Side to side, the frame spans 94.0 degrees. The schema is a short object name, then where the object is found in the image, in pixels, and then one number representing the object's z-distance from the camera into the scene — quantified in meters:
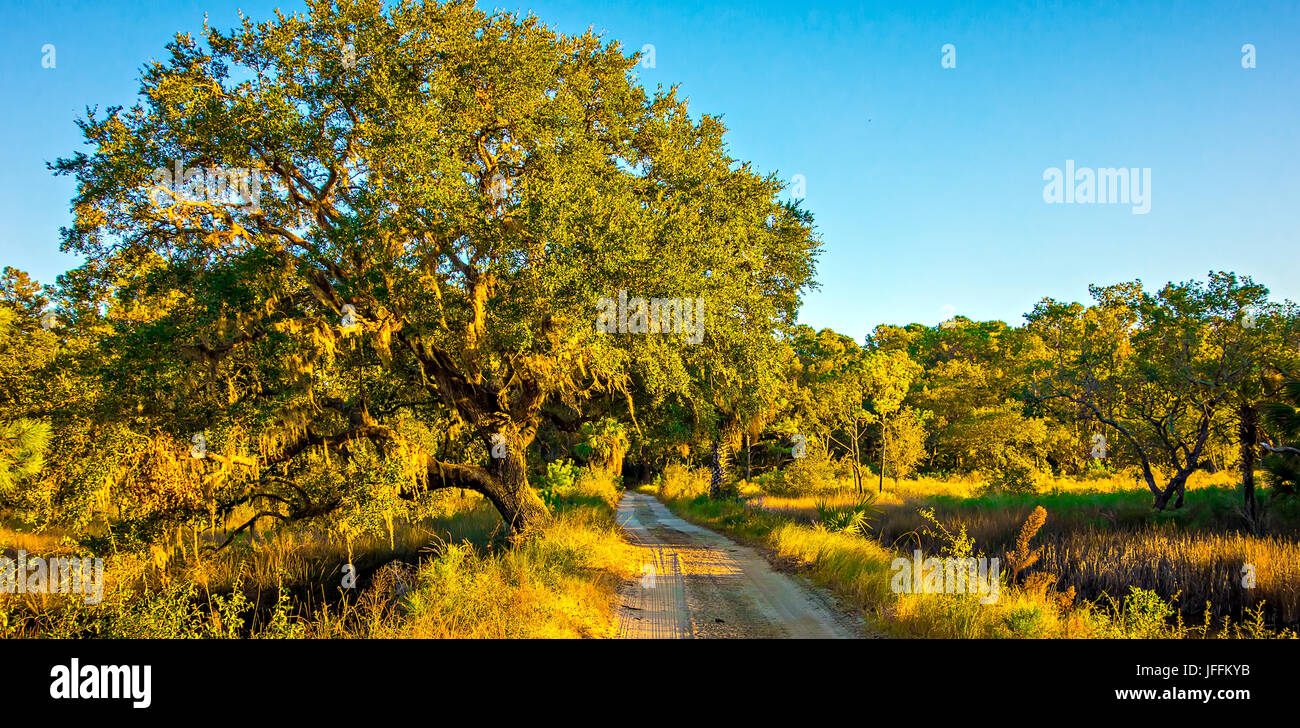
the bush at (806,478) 27.88
